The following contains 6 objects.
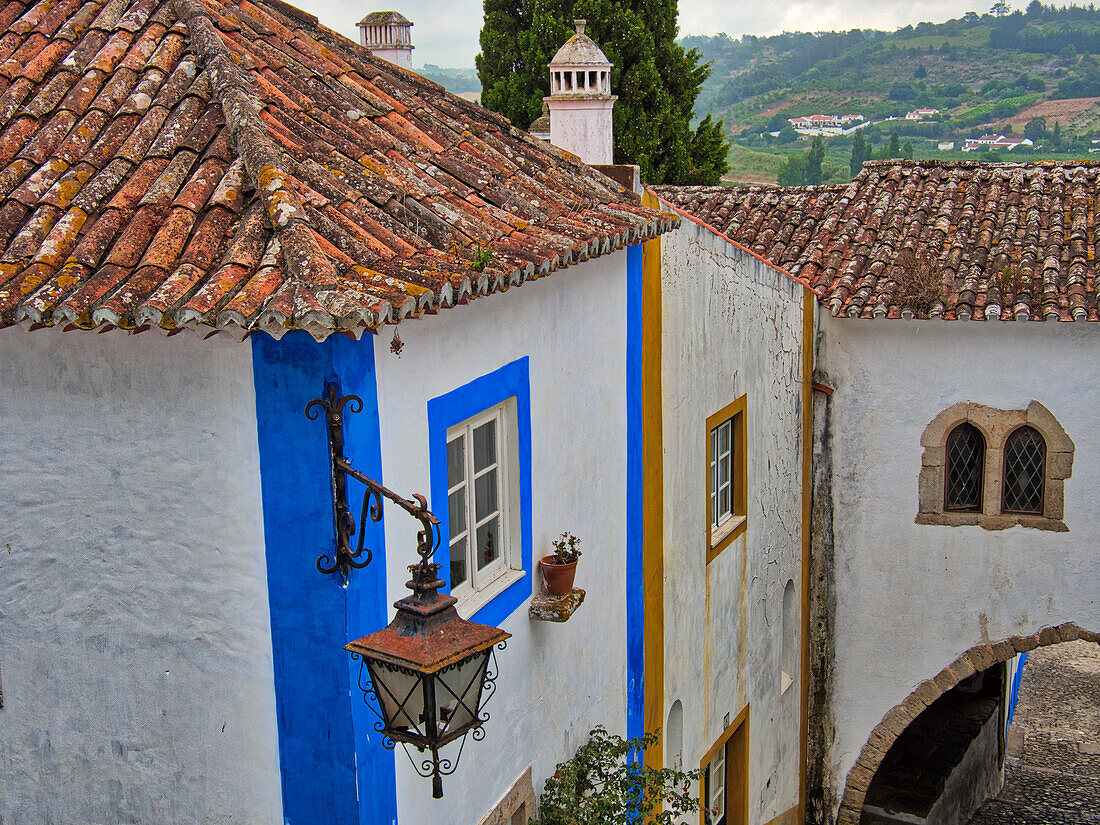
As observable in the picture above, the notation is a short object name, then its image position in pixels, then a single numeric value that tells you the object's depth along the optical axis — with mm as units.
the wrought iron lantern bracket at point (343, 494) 4613
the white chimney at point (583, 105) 8688
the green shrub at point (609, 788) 6926
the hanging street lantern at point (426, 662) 4262
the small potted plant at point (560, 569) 6684
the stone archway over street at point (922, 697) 11805
